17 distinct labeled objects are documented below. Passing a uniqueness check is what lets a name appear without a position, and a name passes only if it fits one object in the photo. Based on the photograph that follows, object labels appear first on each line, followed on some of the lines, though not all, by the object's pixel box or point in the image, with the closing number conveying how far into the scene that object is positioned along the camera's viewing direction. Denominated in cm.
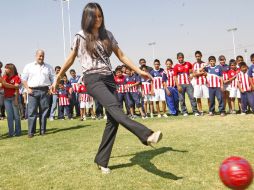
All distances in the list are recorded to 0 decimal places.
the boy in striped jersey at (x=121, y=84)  1047
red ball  253
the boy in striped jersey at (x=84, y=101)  1090
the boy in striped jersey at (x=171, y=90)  1045
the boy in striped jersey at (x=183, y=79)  989
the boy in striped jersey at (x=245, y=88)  900
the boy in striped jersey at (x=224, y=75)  981
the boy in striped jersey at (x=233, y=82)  966
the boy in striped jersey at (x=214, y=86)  934
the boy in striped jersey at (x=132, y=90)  1038
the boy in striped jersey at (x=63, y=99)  1204
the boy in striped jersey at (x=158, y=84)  1047
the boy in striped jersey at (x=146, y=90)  1054
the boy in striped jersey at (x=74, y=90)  1234
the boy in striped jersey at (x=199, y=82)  975
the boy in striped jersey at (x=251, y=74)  882
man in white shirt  711
